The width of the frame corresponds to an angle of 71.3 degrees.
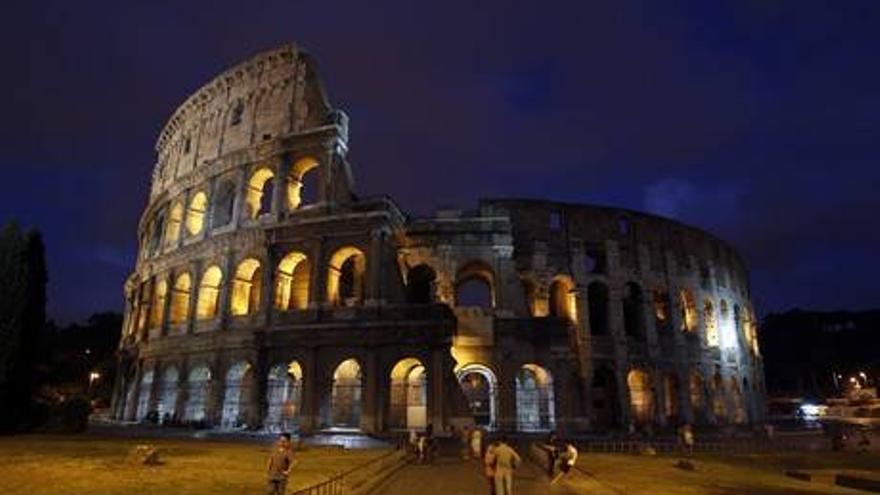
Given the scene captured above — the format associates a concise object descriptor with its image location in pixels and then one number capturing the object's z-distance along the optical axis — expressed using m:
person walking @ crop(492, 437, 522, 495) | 9.75
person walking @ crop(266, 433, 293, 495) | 9.23
